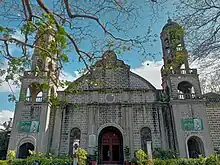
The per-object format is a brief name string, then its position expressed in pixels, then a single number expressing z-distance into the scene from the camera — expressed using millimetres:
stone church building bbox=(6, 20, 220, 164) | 15406
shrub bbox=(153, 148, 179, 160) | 14477
